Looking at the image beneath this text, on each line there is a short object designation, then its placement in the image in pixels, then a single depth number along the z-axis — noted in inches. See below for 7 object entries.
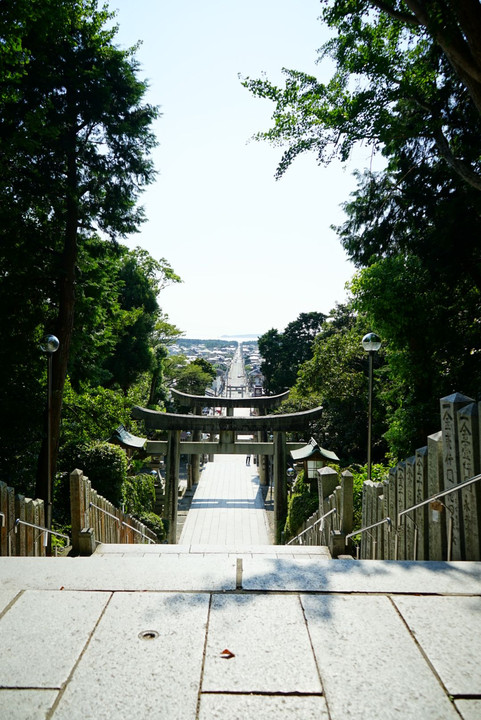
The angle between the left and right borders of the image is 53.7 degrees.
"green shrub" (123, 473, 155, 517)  536.1
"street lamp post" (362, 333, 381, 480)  344.4
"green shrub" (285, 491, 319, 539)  495.2
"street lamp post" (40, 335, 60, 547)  326.8
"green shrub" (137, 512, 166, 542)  567.5
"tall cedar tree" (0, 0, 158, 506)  423.5
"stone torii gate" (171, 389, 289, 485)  880.9
